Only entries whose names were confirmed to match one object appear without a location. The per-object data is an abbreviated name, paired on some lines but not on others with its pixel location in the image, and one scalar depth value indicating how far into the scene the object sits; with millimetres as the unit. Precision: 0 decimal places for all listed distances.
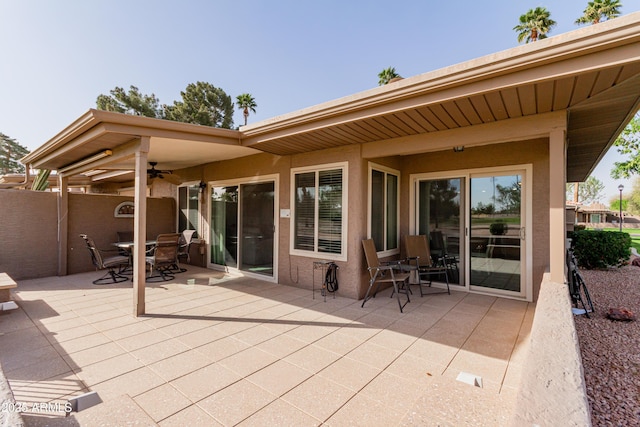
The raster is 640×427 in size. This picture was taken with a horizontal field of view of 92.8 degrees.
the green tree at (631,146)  11914
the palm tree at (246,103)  21562
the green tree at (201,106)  17766
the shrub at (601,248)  7465
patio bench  4020
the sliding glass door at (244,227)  6133
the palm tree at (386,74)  16578
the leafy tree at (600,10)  13359
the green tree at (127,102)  16672
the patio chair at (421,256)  5227
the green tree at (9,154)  21750
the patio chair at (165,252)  5801
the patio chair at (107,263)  5742
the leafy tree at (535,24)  14289
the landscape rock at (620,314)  3879
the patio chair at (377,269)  4340
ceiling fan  7176
